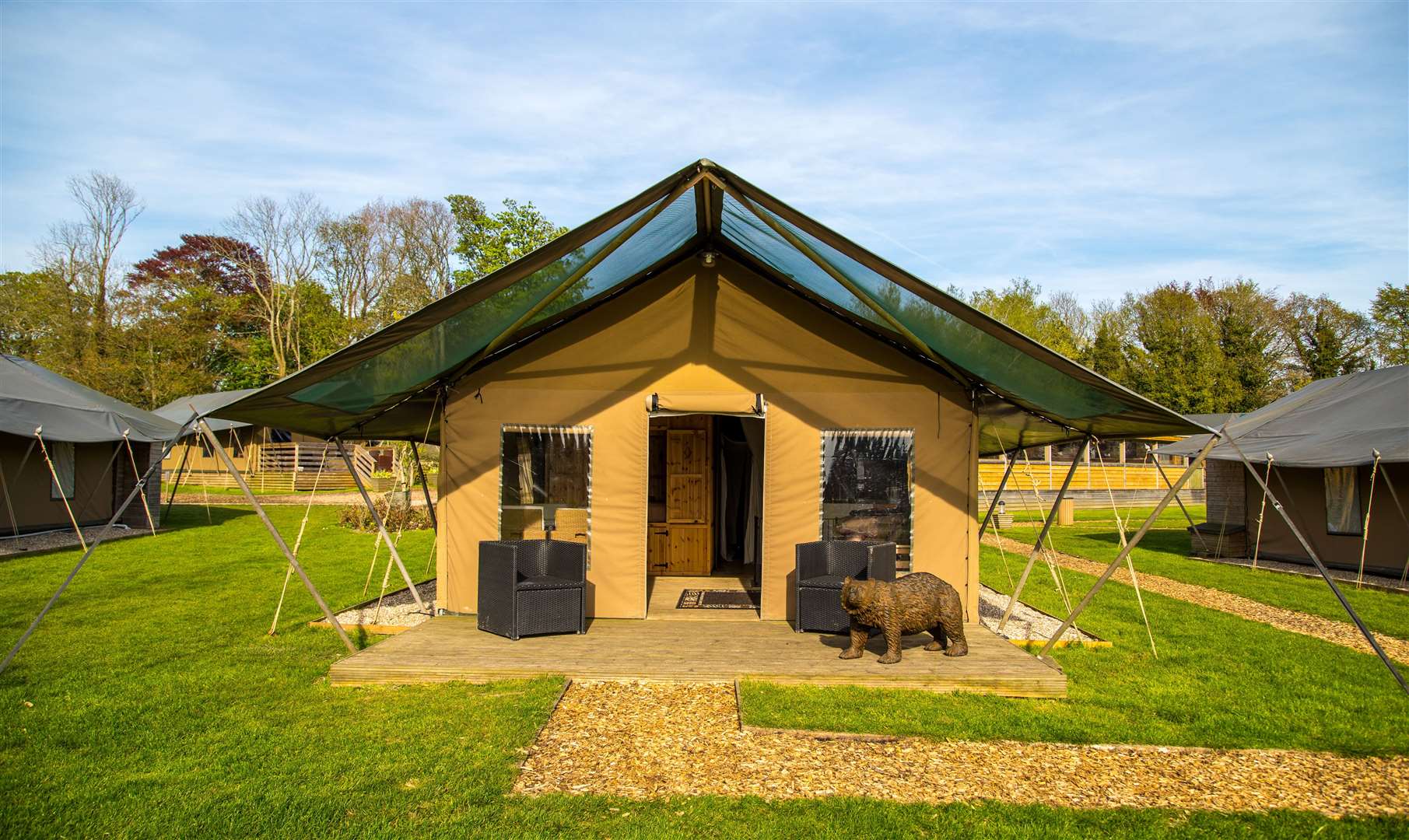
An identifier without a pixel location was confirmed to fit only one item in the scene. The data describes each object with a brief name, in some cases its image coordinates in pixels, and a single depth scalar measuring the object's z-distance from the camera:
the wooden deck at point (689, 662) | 5.46
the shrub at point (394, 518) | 16.22
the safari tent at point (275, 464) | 26.67
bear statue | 5.72
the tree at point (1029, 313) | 33.31
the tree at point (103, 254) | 29.66
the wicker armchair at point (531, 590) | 6.27
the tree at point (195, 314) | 29.25
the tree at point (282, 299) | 31.06
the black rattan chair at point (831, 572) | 6.54
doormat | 7.77
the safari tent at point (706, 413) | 7.14
